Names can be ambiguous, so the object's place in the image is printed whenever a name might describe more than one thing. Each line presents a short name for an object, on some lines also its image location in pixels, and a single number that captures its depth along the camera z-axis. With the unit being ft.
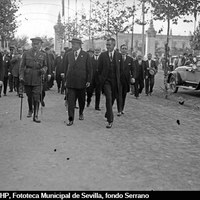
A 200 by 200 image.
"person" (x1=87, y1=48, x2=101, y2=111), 37.11
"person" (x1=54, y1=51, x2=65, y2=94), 53.88
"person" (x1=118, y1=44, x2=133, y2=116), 32.11
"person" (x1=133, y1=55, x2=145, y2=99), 48.80
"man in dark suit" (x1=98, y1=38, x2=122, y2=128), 28.25
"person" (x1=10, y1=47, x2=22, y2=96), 47.67
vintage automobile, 53.62
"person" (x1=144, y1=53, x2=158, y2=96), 51.24
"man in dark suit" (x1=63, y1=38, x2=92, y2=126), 28.73
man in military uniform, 28.94
